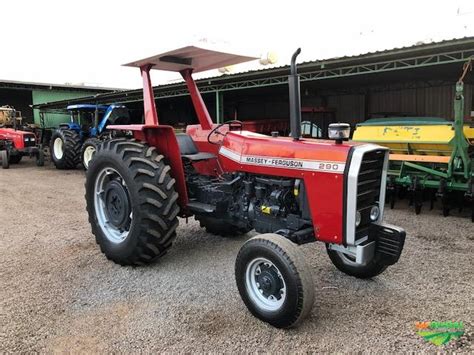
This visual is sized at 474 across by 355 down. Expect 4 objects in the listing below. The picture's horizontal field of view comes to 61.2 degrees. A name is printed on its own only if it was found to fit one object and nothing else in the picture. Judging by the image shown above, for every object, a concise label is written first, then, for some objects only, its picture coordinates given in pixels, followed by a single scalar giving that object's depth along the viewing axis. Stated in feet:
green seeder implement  18.48
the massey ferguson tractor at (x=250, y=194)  8.65
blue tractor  37.06
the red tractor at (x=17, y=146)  40.27
